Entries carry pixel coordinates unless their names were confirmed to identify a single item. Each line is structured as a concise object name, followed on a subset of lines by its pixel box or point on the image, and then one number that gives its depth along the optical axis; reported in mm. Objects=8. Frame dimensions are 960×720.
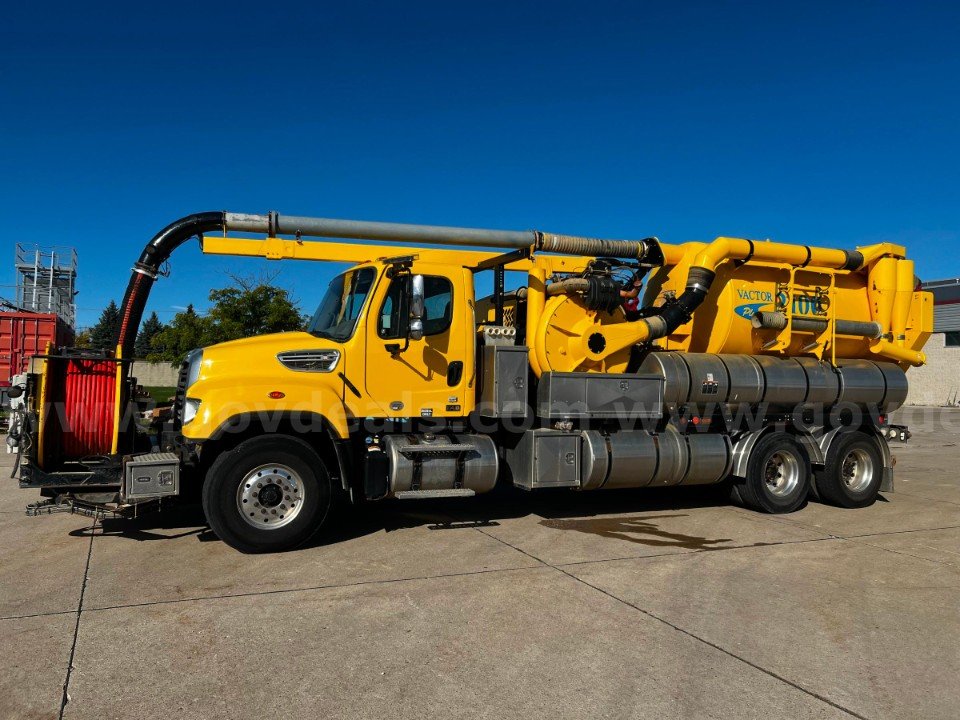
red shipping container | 18391
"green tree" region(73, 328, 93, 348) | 58188
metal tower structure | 33312
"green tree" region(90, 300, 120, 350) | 77806
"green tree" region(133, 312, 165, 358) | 89062
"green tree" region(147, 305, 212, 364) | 26516
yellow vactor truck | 6938
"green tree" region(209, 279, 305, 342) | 24812
